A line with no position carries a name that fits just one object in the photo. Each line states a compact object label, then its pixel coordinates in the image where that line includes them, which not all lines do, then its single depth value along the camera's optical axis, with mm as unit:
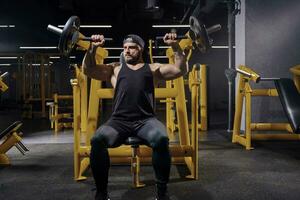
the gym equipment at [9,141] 3211
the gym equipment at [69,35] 2186
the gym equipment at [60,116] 5759
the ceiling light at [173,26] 9259
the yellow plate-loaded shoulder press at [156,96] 2254
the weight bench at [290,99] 3137
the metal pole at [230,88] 5246
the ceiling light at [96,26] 9803
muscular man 2020
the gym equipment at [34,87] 8360
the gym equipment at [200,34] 2215
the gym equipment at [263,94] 3301
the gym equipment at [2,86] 3297
